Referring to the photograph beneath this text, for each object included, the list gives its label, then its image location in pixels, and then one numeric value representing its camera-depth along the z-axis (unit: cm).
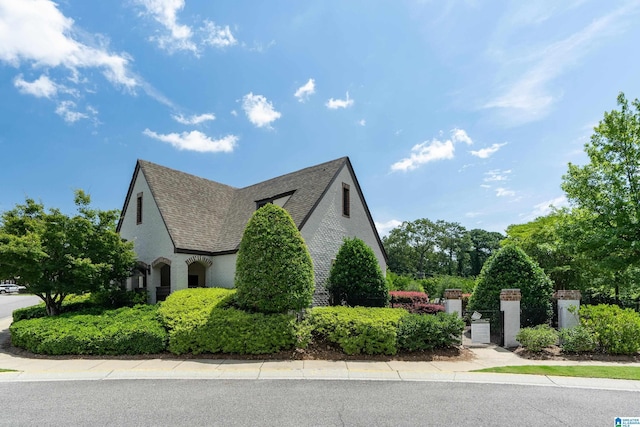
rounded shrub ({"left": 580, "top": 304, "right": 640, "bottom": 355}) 1012
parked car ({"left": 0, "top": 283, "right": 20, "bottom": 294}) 5141
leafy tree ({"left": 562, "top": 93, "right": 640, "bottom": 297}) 1449
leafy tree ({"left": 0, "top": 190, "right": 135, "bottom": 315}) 1291
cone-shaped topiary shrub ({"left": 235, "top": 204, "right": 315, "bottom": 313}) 1116
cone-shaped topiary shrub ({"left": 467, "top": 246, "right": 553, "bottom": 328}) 1235
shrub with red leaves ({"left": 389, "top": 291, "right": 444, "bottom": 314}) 1942
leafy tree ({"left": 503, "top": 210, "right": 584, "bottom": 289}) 2356
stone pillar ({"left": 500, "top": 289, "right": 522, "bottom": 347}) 1134
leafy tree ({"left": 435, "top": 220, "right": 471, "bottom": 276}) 6588
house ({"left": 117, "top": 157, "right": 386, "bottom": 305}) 1736
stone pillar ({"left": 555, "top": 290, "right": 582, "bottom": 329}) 1152
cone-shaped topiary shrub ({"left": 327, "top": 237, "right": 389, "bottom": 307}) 1504
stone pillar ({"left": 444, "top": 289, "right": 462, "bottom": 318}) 1366
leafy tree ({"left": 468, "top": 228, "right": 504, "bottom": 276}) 8156
